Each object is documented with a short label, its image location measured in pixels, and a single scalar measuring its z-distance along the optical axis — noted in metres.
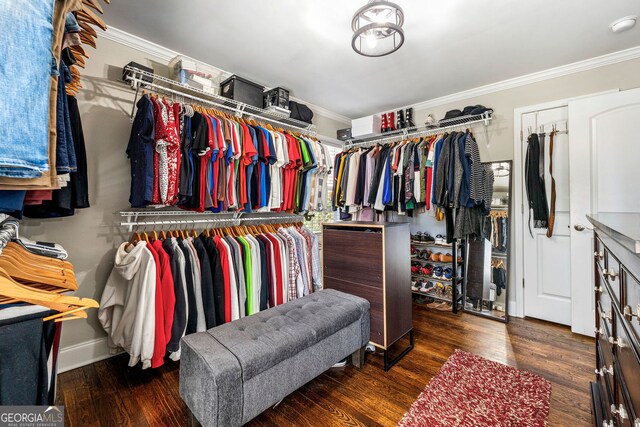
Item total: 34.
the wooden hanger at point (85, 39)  1.24
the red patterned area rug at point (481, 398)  1.53
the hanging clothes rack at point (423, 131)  3.12
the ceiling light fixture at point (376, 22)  1.57
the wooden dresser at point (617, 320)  0.71
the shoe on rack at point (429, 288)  3.33
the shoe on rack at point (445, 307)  3.20
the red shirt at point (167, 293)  1.93
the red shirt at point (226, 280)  2.23
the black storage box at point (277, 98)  2.80
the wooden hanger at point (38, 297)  0.64
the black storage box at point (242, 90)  2.59
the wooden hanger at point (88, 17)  1.01
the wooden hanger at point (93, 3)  1.00
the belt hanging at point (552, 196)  2.79
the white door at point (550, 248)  2.76
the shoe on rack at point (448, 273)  3.24
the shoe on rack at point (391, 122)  3.64
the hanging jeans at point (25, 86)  0.62
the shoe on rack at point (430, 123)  3.26
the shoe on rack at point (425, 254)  3.47
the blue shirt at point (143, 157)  1.89
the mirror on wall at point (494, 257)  3.03
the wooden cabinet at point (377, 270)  2.03
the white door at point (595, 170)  2.38
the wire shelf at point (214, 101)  2.08
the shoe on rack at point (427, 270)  3.37
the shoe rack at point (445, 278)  3.13
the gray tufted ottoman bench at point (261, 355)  1.29
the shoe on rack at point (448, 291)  3.28
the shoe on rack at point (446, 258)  3.27
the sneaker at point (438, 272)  3.31
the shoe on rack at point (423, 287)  3.33
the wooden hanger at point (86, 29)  1.16
